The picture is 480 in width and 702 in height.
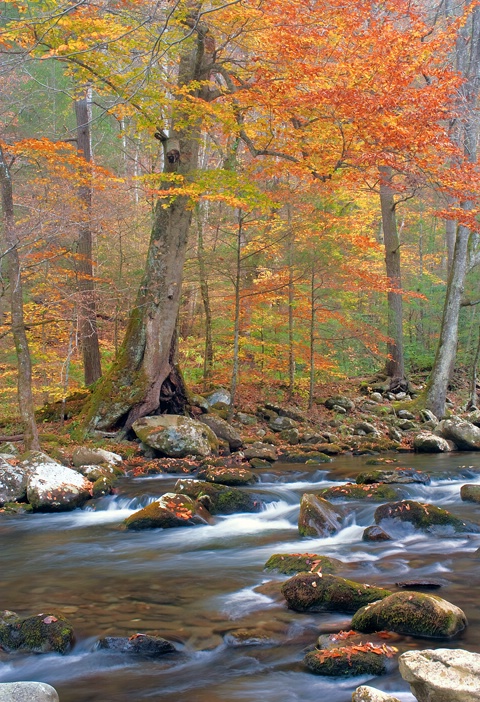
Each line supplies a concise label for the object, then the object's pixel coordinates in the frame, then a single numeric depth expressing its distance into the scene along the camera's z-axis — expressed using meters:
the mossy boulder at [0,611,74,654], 4.28
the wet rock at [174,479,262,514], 8.35
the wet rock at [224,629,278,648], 4.37
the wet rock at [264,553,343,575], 5.53
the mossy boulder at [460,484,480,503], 8.84
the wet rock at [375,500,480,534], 7.06
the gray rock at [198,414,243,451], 13.14
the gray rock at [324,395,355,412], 16.74
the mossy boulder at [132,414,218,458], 12.11
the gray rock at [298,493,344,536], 7.35
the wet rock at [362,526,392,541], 6.95
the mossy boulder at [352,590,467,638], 4.23
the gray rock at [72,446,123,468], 10.81
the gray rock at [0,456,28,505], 8.99
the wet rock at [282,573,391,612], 4.74
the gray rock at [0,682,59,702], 3.08
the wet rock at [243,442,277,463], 12.26
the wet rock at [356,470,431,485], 9.70
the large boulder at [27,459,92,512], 8.71
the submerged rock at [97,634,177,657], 4.25
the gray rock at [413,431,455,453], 13.45
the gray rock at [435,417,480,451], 13.79
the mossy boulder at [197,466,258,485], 9.85
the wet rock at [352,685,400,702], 3.08
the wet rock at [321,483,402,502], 8.54
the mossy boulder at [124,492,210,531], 7.61
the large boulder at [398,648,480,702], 2.96
